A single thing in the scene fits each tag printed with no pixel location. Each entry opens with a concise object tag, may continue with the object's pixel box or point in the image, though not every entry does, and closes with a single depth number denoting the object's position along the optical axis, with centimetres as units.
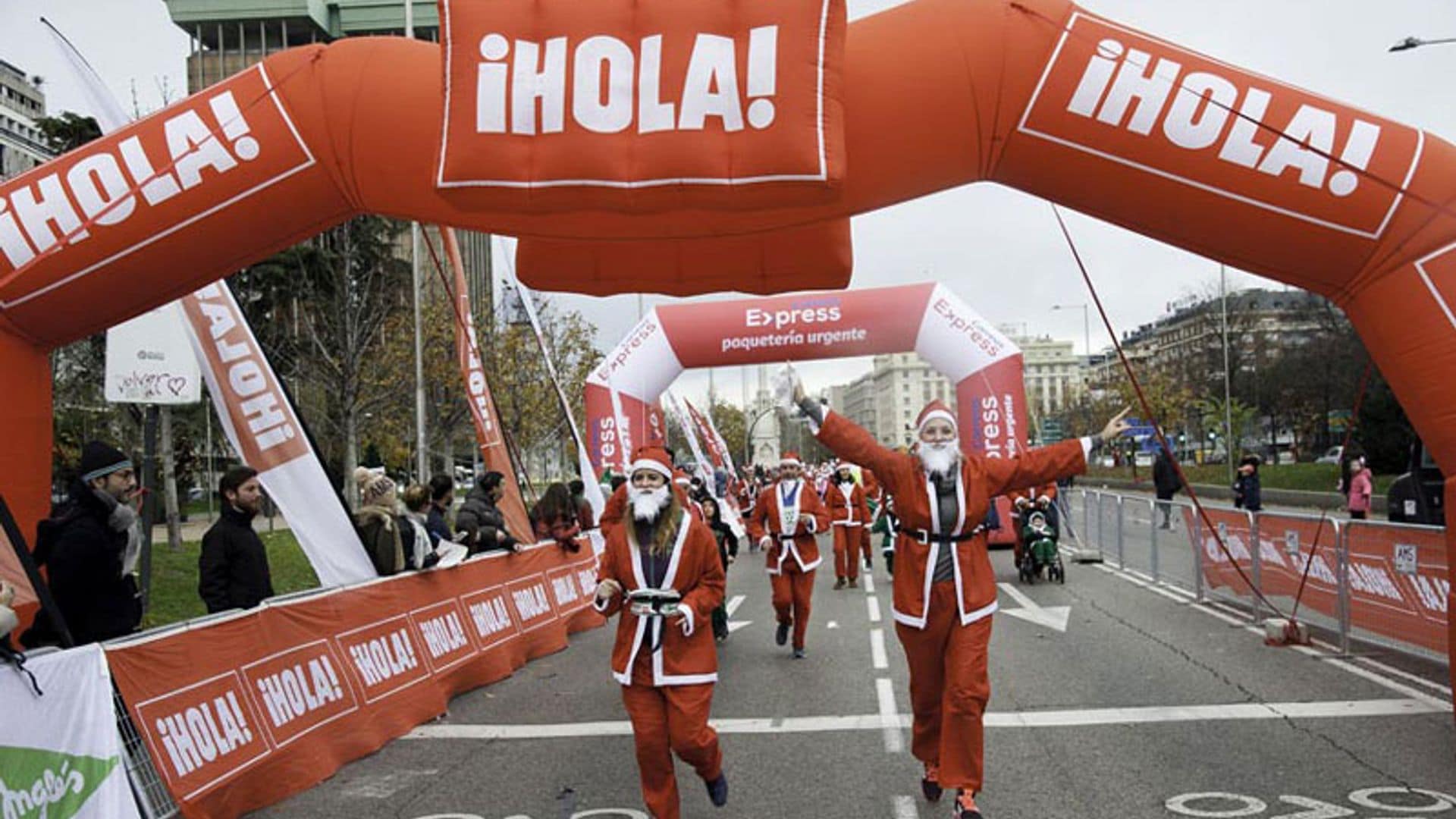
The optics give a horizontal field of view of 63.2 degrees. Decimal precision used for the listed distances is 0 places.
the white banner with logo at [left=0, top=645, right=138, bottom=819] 441
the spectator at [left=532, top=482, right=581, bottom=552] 1289
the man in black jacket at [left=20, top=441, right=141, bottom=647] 614
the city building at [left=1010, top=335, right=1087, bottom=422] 13800
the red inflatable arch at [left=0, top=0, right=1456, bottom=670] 576
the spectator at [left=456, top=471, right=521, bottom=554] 1116
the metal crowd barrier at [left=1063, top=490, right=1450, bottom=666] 852
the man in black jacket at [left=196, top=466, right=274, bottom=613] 698
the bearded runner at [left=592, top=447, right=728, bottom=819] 543
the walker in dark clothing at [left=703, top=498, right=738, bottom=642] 1164
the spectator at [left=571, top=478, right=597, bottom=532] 1616
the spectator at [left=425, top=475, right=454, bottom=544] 1073
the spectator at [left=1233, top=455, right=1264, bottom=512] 2127
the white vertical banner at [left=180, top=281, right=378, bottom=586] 827
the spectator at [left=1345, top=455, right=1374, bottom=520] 1888
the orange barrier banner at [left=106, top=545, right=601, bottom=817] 543
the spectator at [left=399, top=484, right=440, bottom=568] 905
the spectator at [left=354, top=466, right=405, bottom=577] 859
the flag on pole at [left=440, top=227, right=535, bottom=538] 1462
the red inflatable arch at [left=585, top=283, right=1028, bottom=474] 2038
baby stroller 1587
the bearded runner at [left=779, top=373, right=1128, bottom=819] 580
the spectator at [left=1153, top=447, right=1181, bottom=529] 2315
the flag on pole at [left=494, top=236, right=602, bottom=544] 1672
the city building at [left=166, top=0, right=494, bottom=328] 6412
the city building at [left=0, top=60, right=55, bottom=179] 7569
